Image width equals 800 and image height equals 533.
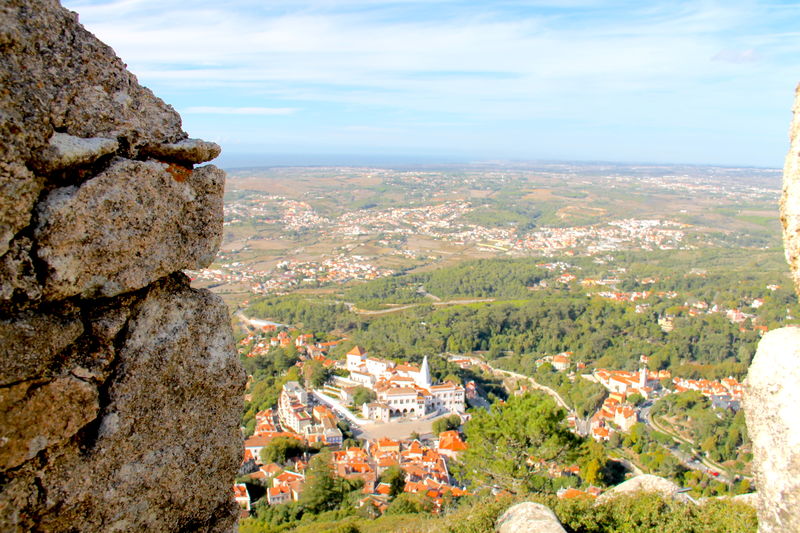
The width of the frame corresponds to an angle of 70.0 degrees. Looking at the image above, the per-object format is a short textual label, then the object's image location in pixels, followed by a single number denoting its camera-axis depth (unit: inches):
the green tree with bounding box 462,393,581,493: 335.3
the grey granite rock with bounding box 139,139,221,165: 94.7
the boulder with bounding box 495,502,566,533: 227.9
